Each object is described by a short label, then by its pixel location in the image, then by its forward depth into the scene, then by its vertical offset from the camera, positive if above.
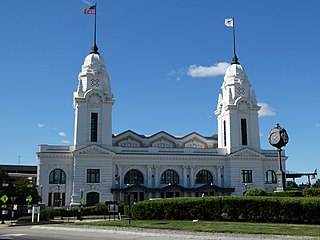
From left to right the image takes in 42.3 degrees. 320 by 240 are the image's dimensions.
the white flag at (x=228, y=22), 68.44 +28.36
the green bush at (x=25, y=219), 43.60 -2.25
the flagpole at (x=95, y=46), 72.76 +26.27
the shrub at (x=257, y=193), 35.09 +0.31
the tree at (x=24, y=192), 57.28 +0.74
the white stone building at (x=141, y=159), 64.25 +6.16
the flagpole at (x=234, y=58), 77.44 +25.67
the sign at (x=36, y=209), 42.41 -1.17
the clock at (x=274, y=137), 38.97 +5.61
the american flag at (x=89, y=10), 63.25 +28.09
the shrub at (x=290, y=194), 32.16 +0.20
